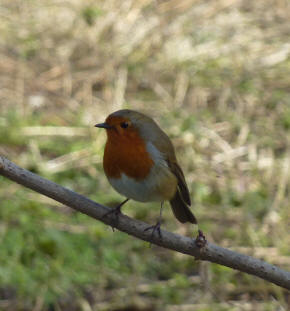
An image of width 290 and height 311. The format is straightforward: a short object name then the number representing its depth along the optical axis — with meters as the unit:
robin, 5.52
